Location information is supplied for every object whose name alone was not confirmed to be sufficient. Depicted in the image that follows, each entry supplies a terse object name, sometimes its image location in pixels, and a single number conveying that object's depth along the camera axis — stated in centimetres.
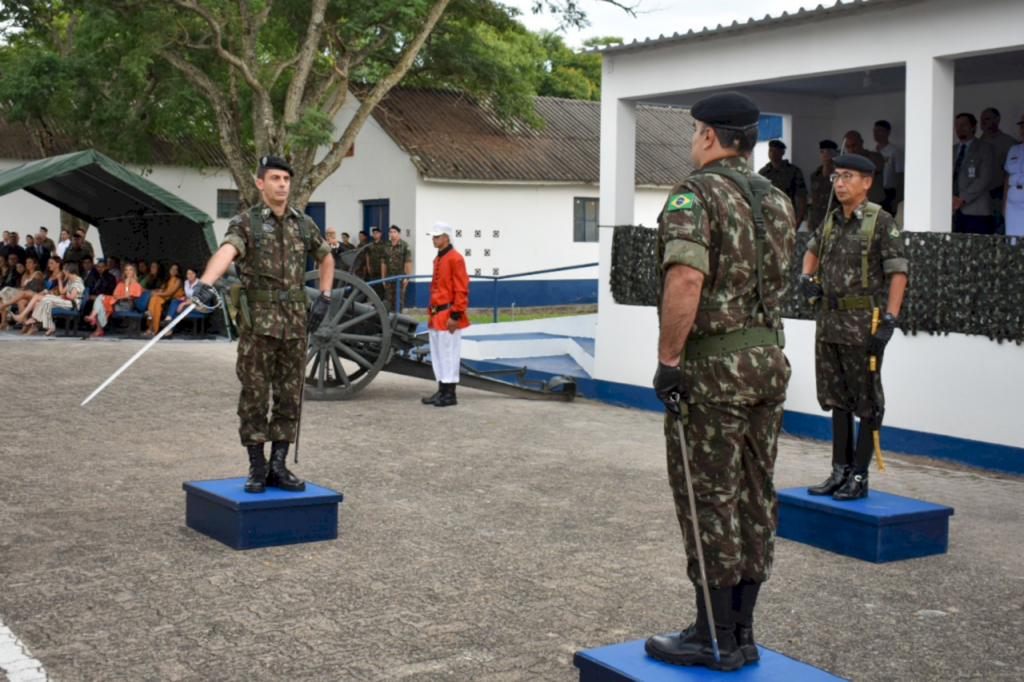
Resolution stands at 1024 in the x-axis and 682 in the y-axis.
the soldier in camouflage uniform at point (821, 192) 1209
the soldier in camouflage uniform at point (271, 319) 652
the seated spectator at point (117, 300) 1914
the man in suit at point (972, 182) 1118
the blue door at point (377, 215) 2898
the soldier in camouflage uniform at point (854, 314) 663
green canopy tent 1753
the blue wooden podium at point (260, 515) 622
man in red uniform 1181
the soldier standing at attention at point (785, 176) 1306
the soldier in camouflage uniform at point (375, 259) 2525
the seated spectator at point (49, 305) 1923
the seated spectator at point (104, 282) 1962
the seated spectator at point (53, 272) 2041
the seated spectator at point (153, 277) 1966
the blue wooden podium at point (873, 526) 620
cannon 1191
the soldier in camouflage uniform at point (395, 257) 2511
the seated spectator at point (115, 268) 1991
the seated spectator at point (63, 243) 2530
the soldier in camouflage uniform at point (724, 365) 385
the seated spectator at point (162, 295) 1905
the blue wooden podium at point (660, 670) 381
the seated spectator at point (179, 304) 1878
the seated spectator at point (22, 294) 1992
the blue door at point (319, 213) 3185
